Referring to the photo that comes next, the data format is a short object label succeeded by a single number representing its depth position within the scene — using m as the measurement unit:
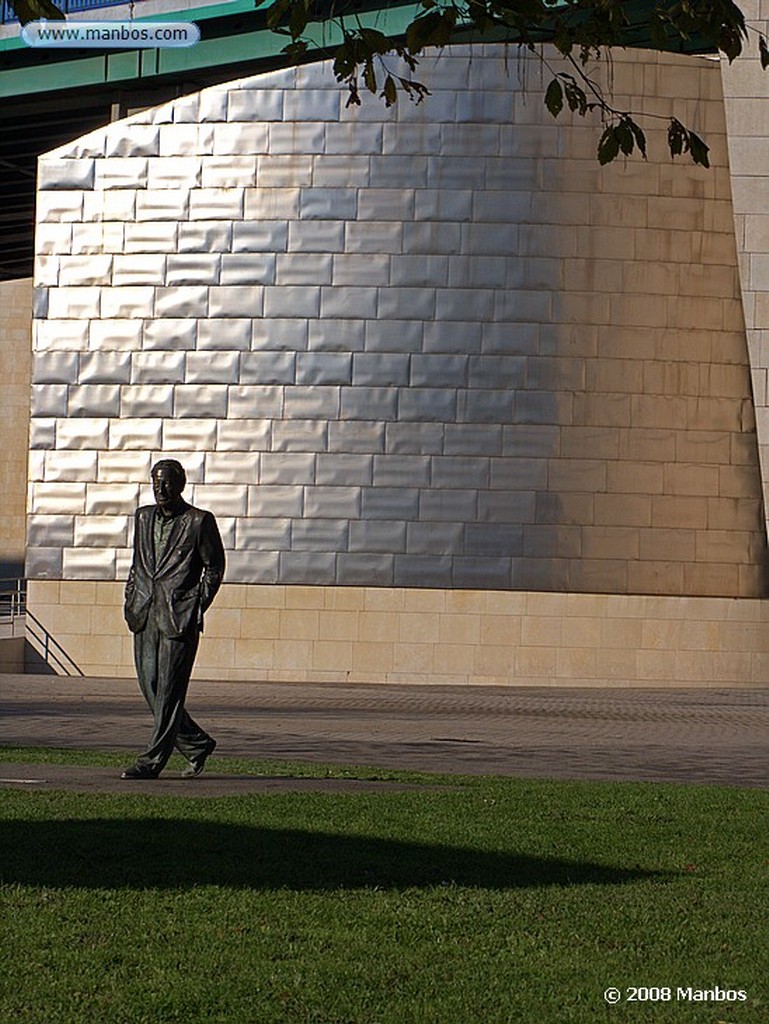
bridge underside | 36.66
